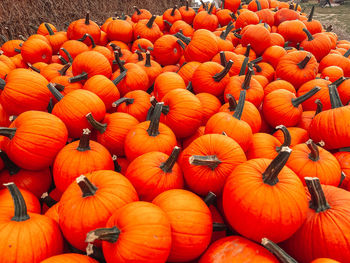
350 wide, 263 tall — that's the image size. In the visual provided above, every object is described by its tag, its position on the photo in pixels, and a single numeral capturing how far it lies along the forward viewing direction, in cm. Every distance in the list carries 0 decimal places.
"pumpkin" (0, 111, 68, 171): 67
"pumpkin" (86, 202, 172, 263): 40
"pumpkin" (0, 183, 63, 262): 46
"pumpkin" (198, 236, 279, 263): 43
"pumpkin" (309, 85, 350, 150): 72
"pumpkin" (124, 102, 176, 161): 71
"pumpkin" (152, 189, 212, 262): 47
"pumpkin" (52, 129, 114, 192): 64
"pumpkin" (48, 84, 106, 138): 77
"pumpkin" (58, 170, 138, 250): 48
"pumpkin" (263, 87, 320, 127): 86
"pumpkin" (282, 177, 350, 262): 44
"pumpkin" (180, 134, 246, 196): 57
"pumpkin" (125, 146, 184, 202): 59
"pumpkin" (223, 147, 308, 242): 44
